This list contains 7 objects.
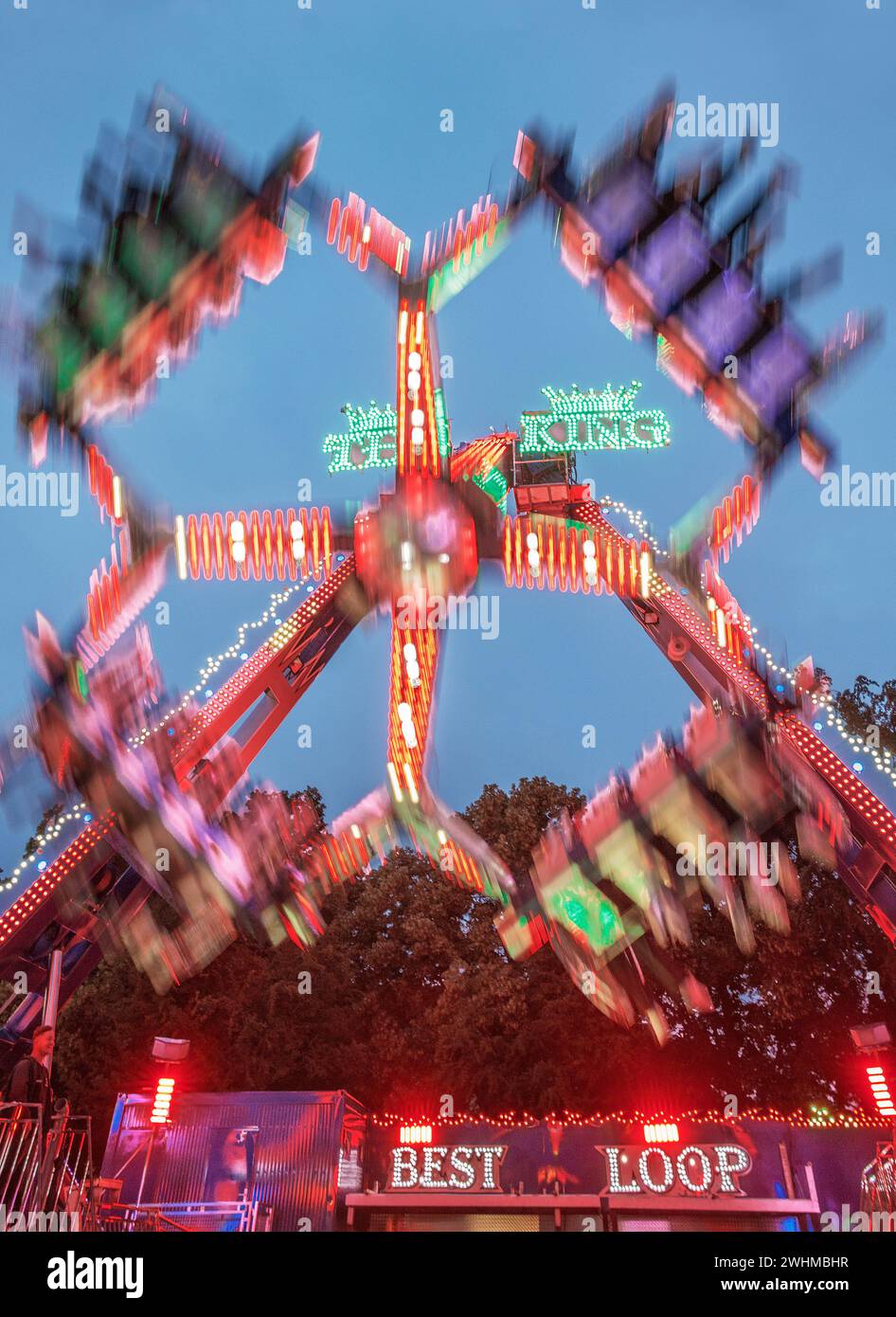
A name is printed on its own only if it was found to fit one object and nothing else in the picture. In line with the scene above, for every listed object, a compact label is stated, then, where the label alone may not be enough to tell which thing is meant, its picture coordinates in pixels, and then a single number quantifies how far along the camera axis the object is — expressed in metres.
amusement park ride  12.78
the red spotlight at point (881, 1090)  14.53
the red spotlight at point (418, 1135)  17.80
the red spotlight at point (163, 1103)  16.30
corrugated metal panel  16.00
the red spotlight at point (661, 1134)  16.70
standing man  10.14
